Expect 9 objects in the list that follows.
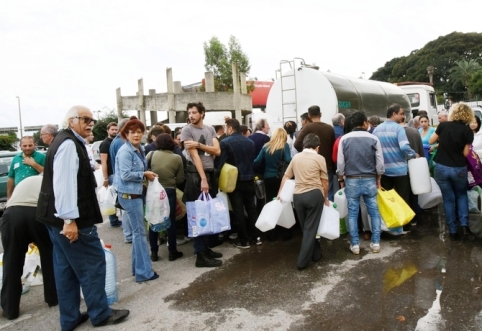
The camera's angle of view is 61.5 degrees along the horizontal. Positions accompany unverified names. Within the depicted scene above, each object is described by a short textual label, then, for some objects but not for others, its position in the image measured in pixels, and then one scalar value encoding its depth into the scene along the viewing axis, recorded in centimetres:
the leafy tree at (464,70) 5169
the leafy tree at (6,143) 4044
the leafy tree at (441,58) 6194
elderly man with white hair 335
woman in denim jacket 457
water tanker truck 1026
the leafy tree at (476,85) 3990
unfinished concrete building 2498
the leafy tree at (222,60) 3238
